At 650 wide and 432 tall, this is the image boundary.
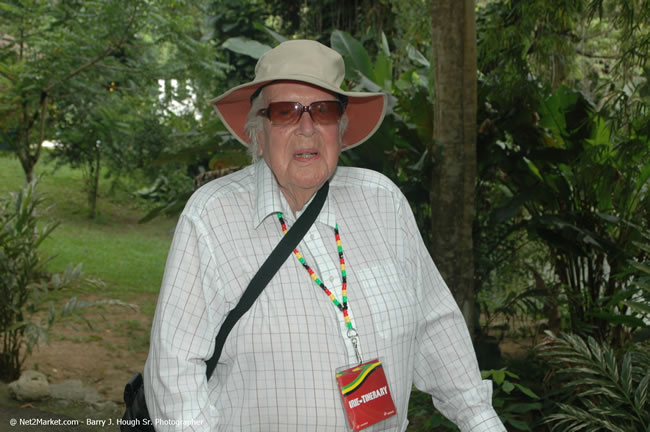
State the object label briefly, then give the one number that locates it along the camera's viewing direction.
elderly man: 1.46
